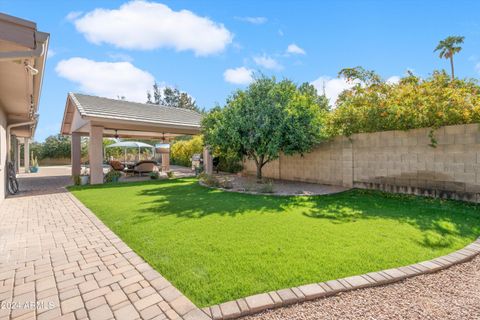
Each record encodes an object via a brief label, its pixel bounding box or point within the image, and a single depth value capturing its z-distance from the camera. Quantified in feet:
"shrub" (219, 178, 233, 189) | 35.35
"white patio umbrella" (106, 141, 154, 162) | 62.28
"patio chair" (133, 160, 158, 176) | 54.17
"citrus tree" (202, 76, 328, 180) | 31.78
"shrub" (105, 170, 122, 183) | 43.88
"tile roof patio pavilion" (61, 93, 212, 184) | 40.50
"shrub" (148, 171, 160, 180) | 48.70
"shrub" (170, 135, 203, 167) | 76.82
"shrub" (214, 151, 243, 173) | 55.77
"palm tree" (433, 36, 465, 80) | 91.23
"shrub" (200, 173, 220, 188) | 36.74
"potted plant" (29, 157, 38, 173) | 73.21
